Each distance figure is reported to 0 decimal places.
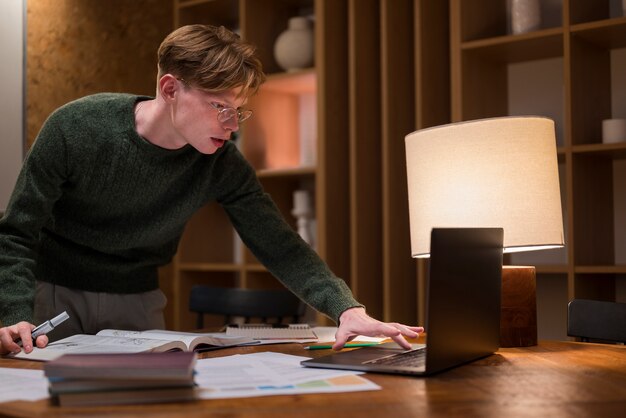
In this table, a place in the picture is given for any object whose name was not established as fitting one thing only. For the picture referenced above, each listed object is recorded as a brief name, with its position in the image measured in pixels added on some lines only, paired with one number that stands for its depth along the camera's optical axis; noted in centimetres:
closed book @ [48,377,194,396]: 103
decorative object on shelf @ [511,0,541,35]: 299
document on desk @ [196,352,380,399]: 113
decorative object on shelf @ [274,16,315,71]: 356
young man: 169
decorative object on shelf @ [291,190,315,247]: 360
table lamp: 163
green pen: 164
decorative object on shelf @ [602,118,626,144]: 279
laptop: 127
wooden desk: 101
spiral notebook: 181
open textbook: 147
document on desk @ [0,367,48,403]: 109
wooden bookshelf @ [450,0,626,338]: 281
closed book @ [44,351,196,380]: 103
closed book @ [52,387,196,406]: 104
